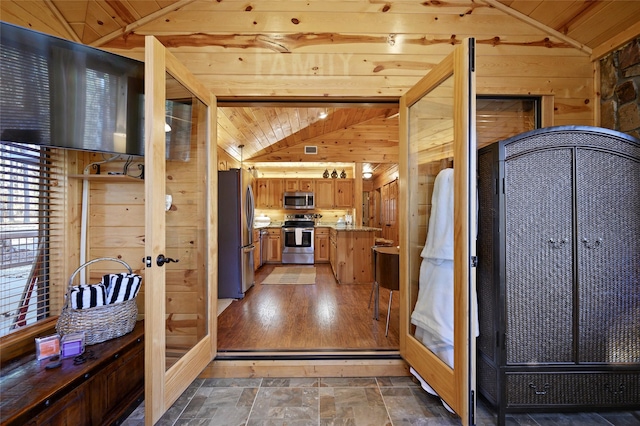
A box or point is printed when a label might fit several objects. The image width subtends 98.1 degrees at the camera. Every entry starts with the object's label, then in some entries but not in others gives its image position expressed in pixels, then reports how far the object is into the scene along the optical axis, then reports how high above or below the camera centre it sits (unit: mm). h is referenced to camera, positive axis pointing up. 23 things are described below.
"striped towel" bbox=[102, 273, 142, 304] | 1778 -466
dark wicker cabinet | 1619 -329
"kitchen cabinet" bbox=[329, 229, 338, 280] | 4891 -654
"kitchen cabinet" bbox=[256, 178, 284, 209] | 7254 +587
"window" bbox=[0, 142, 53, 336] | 1568 -119
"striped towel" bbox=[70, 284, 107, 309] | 1638 -489
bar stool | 2674 -535
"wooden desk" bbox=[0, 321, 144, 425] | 1184 -837
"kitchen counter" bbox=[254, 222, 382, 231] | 6862 -271
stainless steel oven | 6695 -716
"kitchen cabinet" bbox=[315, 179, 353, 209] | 7250 +536
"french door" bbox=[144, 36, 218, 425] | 1415 -98
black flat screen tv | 1452 +700
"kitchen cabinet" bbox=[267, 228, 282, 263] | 6770 -768
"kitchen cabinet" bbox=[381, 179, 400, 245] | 6875 +101
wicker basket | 1620 -648
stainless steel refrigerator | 3990 -300
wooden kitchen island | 4777 -750
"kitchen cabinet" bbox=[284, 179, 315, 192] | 7262 +772
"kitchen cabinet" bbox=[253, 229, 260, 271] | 5762 -749
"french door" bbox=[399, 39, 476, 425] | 1449 +55
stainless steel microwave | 7141 +386
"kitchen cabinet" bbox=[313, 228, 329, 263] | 6863 -755
